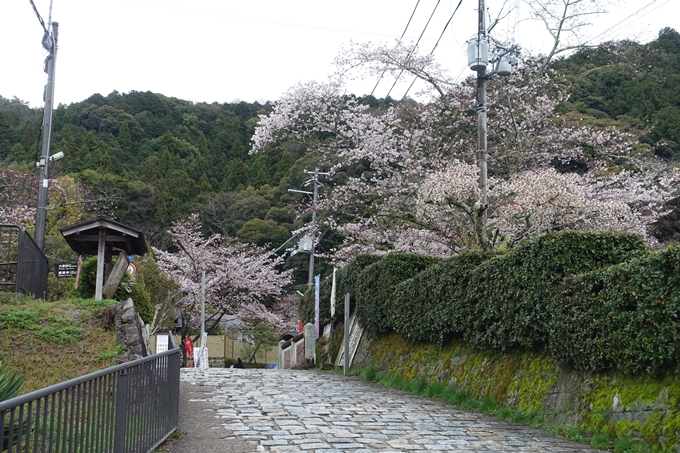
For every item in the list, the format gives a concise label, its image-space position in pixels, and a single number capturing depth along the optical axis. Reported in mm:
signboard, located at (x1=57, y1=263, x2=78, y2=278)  15312
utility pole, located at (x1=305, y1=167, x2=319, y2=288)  27172
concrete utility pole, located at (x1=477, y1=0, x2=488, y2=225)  13297
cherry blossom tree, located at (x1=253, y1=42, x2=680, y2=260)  18188
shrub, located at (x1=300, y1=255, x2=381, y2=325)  18766
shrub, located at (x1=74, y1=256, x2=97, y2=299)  15562
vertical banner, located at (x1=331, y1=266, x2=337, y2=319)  19438
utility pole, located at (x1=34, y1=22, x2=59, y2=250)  15996
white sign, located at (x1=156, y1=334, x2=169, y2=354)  15723
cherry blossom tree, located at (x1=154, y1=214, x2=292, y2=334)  36031
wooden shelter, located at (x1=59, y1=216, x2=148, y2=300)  14492
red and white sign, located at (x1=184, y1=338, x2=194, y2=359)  31109
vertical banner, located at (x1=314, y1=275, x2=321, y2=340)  20484
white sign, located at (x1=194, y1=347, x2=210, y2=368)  27577
